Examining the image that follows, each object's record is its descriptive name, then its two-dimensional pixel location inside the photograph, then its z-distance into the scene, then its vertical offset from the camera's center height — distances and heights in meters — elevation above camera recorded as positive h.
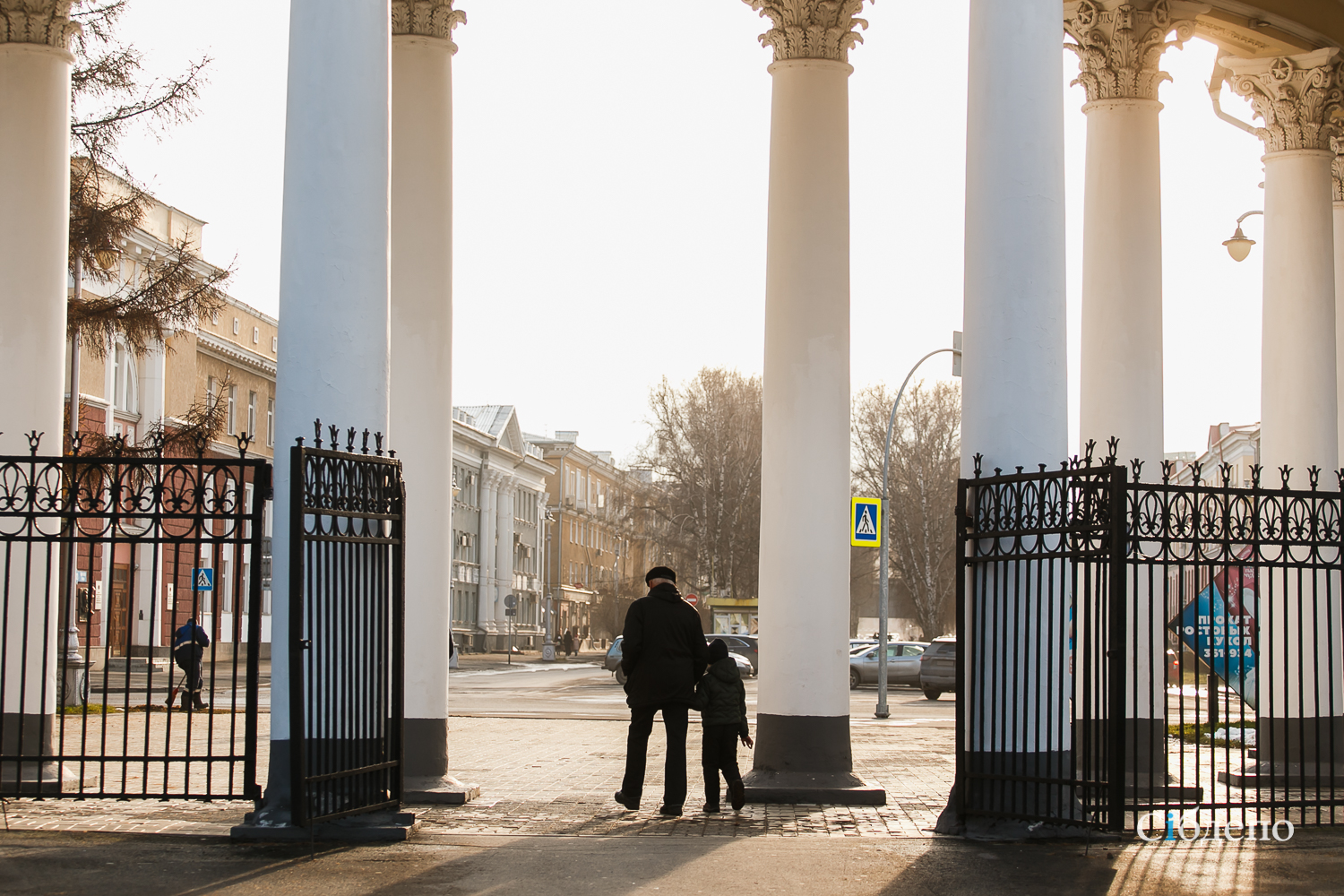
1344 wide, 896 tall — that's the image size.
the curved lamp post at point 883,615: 28.02 -1.01
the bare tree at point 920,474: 66.81 +4.02
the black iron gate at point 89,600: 9.12 -0.30
